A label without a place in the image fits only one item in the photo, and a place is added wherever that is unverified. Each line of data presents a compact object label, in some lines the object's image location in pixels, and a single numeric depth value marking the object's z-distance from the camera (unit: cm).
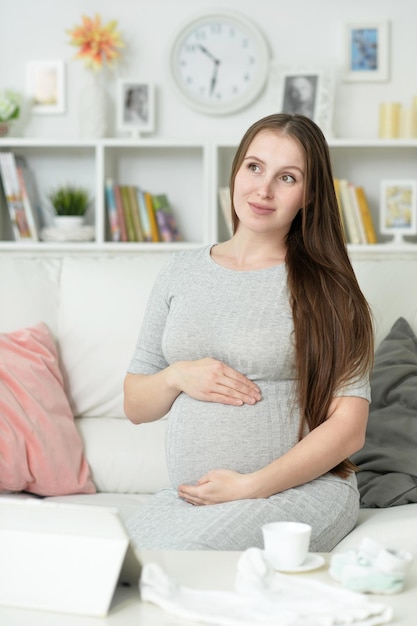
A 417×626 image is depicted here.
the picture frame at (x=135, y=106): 376
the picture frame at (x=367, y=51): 370
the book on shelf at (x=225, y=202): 361
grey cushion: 196
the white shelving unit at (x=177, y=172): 362
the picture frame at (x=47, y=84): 383
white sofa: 232
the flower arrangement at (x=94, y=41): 365
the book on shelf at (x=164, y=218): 368
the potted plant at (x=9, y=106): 366
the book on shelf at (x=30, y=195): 370
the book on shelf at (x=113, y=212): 367
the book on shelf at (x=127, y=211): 369
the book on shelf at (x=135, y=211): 368
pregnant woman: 167
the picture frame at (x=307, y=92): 359
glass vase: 368
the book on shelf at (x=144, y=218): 368
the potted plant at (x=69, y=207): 372
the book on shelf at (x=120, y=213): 367
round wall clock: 373
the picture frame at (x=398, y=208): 359
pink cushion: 219
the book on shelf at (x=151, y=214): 368
